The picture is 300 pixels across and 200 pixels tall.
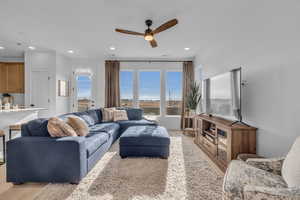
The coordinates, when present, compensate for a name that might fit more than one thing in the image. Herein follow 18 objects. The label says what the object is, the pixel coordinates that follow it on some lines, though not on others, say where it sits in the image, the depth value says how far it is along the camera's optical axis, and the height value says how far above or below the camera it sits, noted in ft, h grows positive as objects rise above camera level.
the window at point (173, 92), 20.67 +0.91
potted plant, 17.16 -0.10
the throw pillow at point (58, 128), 7.61 -1.39
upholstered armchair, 3.66 -2.31
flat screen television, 8.53 +0.26
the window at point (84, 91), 20.85 +1.07
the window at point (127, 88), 20.61 +1.43
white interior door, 17.74 +0.92
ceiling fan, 9.37 +4.27
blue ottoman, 9.95 -2.84
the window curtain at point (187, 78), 19.77 +2.59
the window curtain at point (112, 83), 19.76 +1.93
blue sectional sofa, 7.02 -2.63
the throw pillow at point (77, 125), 9.11 -1.48
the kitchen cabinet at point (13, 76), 18.11 +2.63
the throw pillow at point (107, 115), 16.01 -1.58
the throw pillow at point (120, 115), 16.16 -1.61
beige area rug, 6.38 -3.76
